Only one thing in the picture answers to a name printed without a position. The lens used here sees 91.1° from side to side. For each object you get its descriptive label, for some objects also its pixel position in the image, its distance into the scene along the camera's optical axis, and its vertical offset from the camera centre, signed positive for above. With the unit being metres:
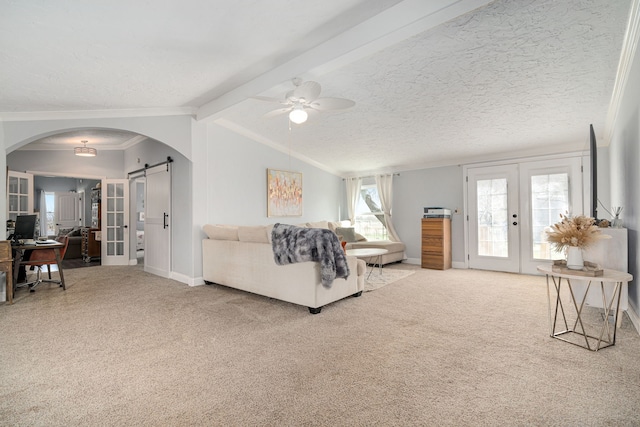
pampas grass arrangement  2.50 -0.17
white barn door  5.43 -0.06
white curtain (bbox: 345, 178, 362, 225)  7.93 +0.52
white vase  2.52 -0.37
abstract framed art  6.20 +0.48
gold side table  2.36 -1.02
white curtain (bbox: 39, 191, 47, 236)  9.95 +0.18
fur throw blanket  3.37 -0.37
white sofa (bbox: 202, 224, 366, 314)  3.45 -0.69
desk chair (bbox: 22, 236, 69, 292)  4.51 -0.58
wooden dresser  6.11 -0.57
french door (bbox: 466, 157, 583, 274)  5.26 +0.10
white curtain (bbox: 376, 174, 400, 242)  7.25 +0.42
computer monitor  4.70 -0.12
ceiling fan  3.00 +1.16
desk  4.24 -0.47
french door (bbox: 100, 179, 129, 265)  7.05 -0.11
